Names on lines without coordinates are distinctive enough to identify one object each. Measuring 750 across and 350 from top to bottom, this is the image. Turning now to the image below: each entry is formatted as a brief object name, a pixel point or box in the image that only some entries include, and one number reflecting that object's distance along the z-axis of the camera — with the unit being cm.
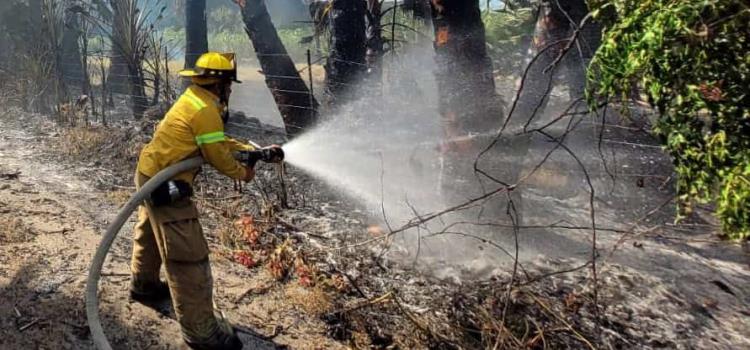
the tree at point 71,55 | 1295
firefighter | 288
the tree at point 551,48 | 478
